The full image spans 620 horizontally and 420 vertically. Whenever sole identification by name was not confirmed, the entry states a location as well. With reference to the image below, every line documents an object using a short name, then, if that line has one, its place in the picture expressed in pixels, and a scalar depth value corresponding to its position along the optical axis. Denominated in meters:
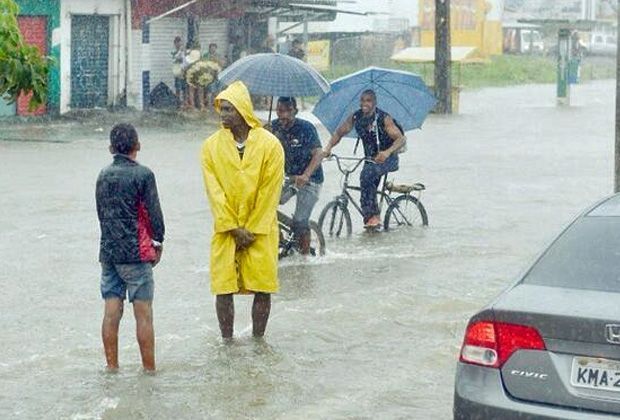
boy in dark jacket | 8.60
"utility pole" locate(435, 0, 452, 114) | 36.59
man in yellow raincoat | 9.43
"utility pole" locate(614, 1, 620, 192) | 12.56
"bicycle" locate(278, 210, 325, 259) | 13.16
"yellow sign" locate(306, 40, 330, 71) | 47.94
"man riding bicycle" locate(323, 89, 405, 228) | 14.91
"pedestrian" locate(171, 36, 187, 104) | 34.53
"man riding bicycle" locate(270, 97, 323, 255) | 12.44
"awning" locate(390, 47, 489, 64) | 44.56
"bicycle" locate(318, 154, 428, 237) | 14.88
